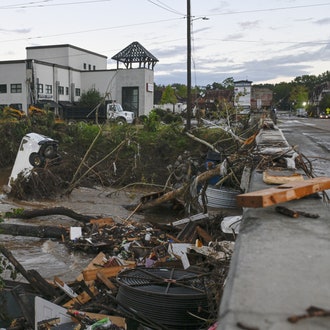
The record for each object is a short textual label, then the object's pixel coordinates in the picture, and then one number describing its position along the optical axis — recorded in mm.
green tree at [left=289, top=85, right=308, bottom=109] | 112988
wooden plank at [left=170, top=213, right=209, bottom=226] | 8648
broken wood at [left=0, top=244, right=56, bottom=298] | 5156
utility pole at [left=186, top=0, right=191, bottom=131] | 23475
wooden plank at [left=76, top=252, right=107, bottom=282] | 6170
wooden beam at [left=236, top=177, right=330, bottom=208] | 3408
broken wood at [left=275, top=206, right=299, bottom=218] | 3525
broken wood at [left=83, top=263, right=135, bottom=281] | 5816
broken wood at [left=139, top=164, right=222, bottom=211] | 10445
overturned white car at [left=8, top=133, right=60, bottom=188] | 14695
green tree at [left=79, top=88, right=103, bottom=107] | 49300
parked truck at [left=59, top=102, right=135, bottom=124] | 40844
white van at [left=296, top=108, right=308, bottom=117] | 91906
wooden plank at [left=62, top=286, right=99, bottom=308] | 4840
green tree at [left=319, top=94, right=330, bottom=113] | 86488
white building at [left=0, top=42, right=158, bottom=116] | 45688
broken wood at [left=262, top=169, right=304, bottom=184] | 5300
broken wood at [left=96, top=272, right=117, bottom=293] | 5241
